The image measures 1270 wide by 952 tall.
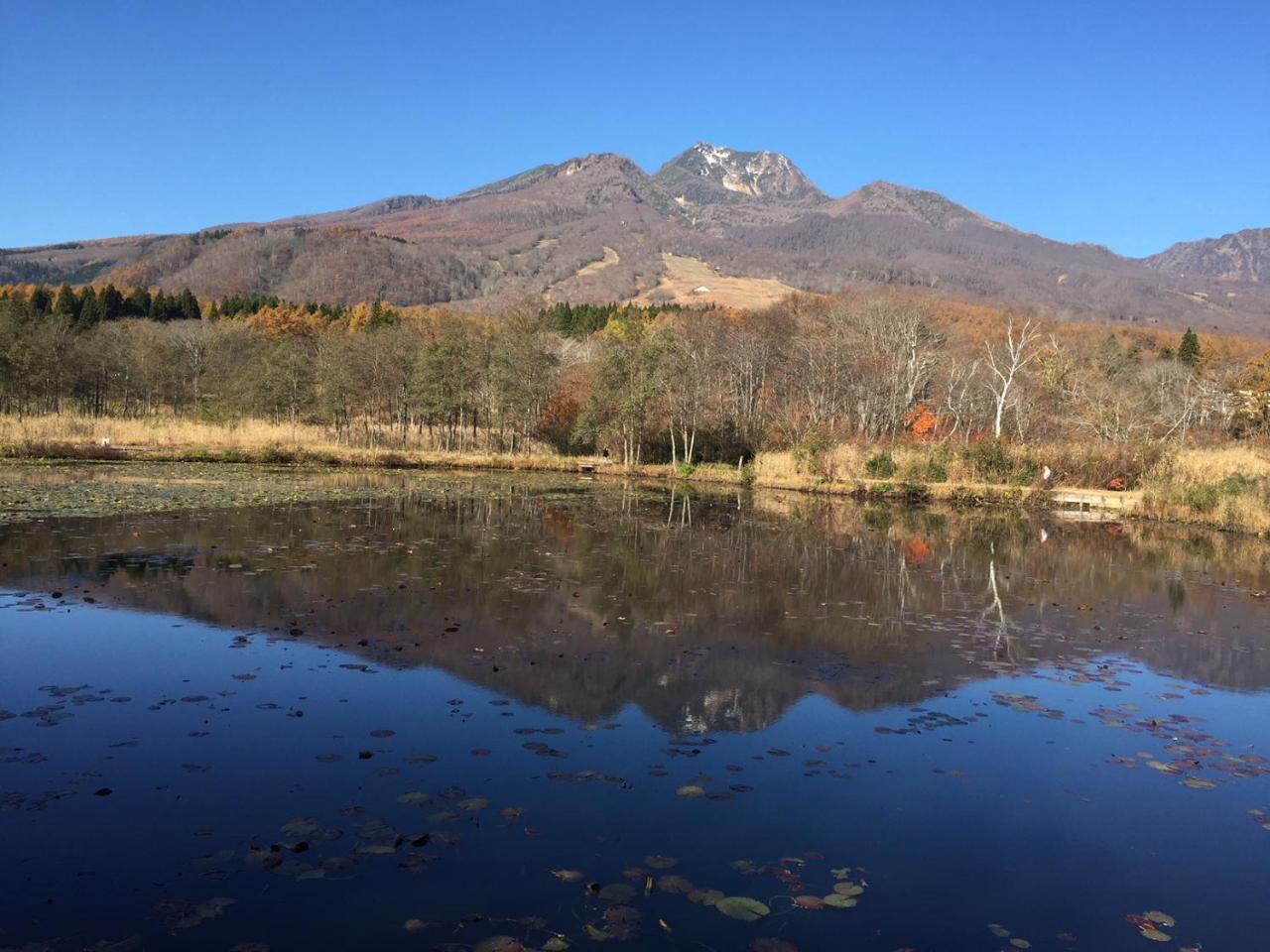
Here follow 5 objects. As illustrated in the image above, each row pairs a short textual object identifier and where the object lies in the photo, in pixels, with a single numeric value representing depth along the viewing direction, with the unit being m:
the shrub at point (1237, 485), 29.61
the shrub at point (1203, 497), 30.14
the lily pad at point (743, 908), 5.32
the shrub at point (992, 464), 37.16
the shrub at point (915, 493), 35.91
